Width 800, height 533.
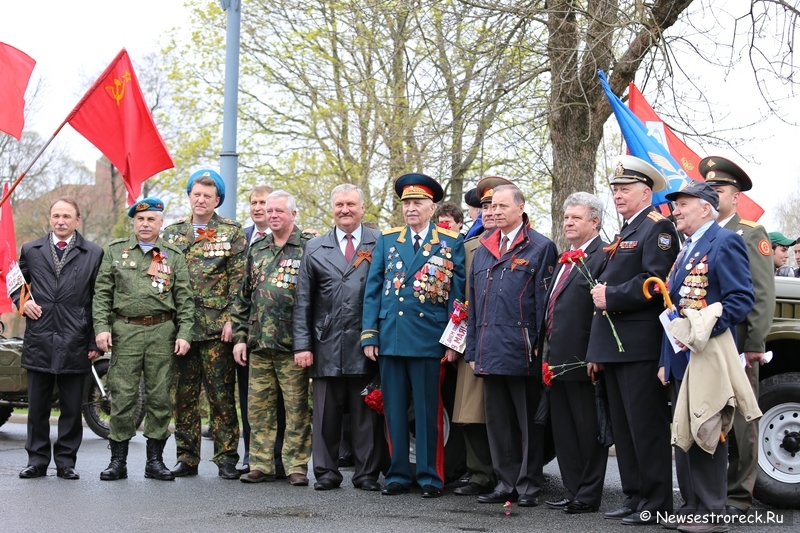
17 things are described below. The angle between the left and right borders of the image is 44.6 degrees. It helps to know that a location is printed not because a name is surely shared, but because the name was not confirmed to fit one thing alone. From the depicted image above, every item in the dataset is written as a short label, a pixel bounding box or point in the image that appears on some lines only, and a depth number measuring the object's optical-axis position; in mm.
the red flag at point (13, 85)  8492
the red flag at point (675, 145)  8820
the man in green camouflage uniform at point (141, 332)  7844
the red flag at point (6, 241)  9891
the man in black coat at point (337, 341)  7711
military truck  6742
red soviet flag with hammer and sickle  8875
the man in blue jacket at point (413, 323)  7422
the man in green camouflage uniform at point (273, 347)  7867
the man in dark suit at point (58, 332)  7879
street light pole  11523
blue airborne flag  8328
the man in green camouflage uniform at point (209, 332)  8148
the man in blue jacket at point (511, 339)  6969
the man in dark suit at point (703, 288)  5812
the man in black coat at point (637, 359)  6195
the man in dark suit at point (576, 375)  6613
